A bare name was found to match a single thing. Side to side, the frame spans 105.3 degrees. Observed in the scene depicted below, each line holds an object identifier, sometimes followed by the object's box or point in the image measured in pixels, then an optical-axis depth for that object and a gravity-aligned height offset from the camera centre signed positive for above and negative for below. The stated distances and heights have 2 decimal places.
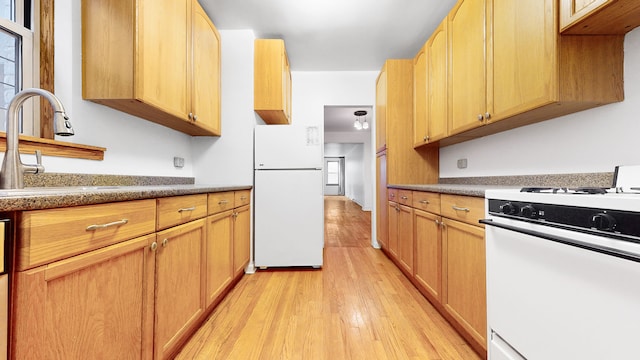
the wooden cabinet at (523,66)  1.09 +0.57
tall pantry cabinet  2.69 +0.47
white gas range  0.56 -0.27
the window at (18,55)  1.17 +0.63
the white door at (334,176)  13.18 +0.25
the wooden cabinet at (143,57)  1.33 +0.74
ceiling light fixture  5.11 +1.44
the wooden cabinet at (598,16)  0.91 +0.65
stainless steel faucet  0.86 +0.18
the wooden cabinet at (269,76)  2.49 +1.07
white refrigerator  2.37 -0.14
